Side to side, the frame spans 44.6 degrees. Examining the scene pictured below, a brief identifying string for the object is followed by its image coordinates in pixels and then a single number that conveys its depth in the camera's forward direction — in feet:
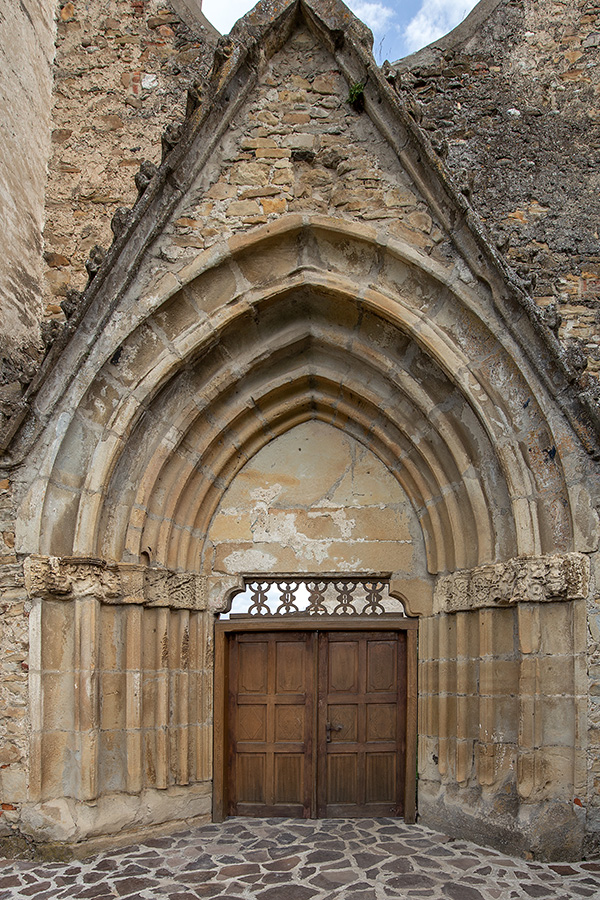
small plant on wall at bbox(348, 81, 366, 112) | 17.90
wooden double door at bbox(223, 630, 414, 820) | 19.19
